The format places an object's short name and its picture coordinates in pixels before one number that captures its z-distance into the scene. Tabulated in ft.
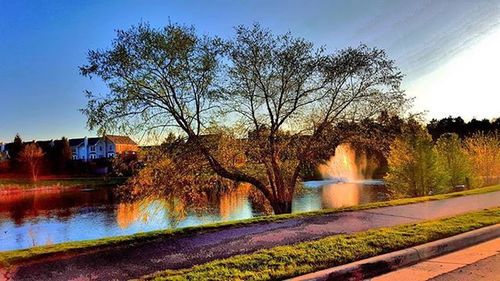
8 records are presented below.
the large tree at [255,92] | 56.24
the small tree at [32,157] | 240.94
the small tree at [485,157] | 108.88
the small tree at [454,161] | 99.55
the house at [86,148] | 376.07
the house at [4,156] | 273.13
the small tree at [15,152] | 257.55
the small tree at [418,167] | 91.97
